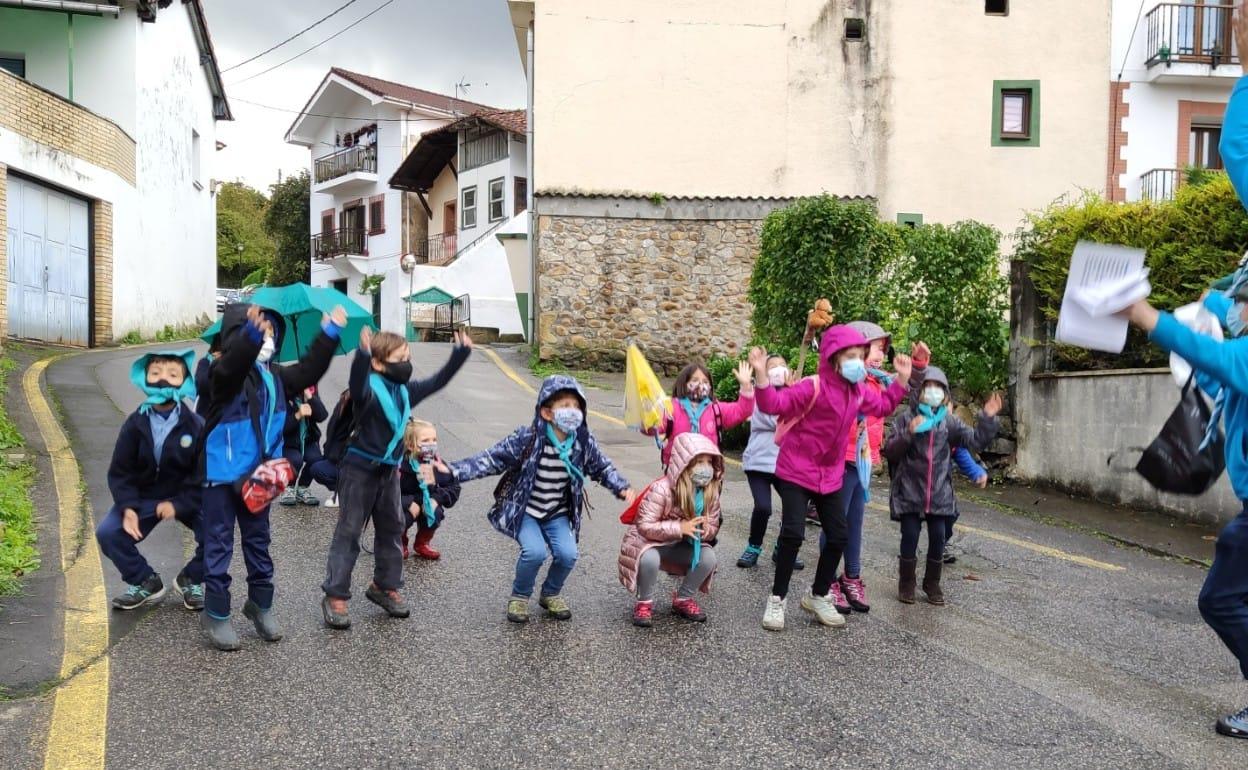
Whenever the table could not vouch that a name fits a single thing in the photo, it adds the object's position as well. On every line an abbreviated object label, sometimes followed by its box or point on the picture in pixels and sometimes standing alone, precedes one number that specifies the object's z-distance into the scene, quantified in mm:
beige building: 20422
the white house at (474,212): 36469
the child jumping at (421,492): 6682
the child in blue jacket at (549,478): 5824
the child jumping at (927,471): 6434
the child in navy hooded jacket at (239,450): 5051
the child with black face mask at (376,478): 5496
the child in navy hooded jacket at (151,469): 5461
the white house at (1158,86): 20938
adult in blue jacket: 3750
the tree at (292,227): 52625
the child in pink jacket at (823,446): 5809
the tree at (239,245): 59875
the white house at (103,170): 17547
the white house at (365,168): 44812
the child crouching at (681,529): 5793
